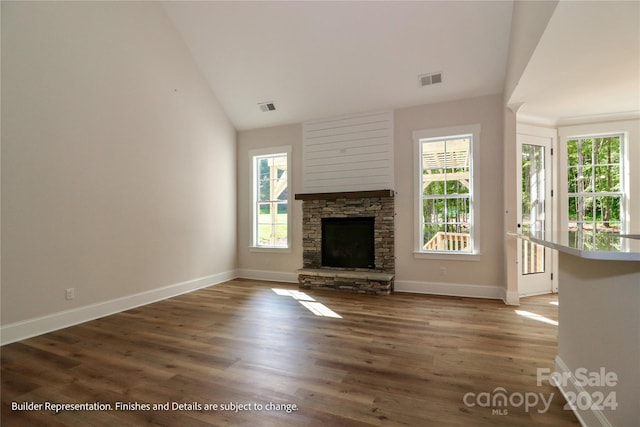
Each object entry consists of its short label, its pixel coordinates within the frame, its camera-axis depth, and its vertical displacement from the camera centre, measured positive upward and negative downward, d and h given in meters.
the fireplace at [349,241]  4.88 -0.41
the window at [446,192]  4.63 +0.38
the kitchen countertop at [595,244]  1.18 -0.13
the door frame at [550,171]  4.59 +0.68
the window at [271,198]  5.83 +0.36
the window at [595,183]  4.46 +0.49
